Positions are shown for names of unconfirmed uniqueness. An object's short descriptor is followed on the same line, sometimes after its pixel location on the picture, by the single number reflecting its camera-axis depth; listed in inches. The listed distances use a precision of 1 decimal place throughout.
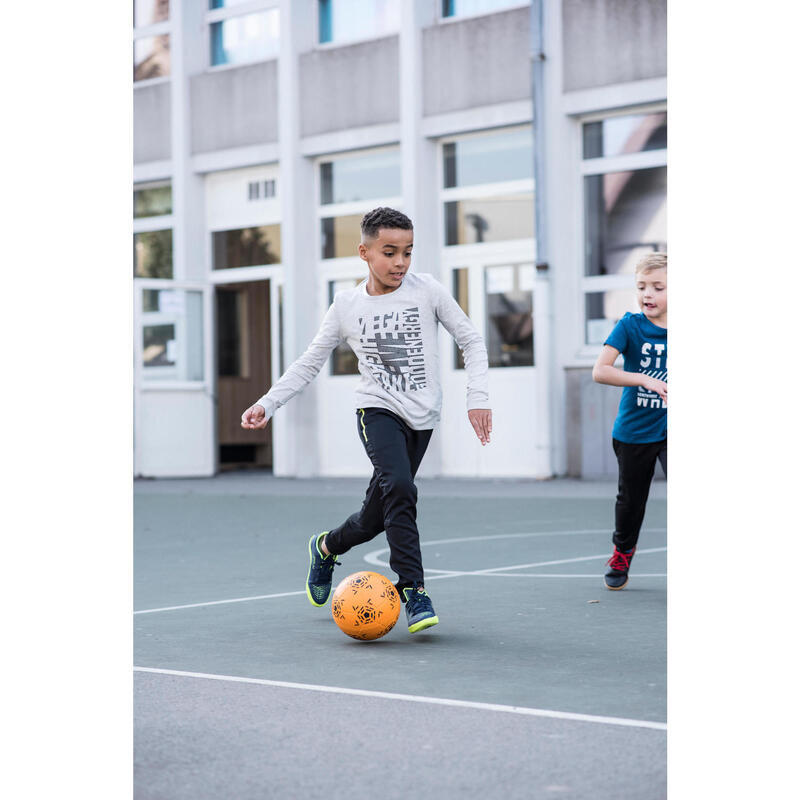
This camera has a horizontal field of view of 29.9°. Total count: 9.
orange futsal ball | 225.9
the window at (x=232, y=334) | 867.4
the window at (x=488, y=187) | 671.8
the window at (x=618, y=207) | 635.5
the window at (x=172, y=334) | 765.3
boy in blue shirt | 279.4
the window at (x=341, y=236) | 737.0
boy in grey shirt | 236.2
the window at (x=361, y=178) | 716.0
